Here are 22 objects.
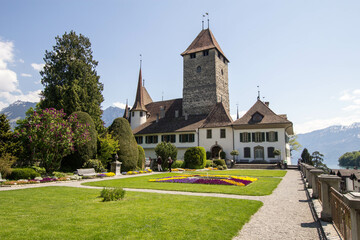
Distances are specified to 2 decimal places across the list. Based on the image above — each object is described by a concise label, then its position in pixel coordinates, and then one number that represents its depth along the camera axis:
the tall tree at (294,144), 62.44
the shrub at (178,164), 30.08
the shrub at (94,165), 22.23
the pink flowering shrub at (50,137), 19.06
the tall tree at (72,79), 29.94
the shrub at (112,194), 8.99
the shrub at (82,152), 22.30
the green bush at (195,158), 29.52
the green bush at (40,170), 19.48
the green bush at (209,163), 31.98
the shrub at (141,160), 27.95
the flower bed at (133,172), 22.99
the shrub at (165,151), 28.14
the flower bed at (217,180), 14.23
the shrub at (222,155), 37.66
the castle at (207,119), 35.81
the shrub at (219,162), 32.03
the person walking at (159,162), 27.45
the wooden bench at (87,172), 19.53
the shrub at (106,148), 23.64
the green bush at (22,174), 16.64
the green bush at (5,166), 16.44
